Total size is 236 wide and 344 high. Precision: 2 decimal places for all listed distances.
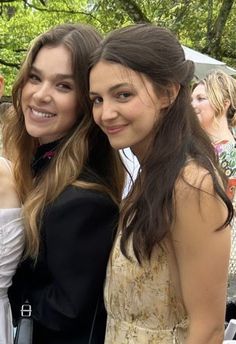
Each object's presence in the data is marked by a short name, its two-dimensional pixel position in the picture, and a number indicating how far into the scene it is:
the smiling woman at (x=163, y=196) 1.66
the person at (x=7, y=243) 1.96
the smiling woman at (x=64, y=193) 1.88
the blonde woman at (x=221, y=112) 4.91
